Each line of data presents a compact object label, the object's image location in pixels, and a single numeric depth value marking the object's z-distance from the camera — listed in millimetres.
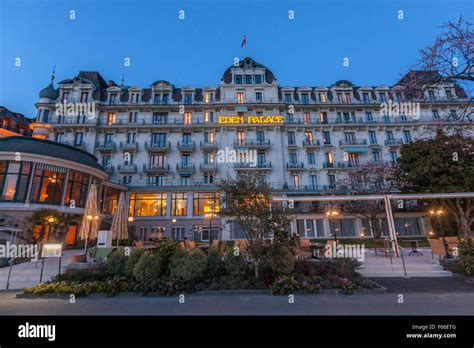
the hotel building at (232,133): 28406
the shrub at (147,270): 7730
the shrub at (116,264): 8594
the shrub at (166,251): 8484
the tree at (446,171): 17484
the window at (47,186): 17469
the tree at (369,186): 23828
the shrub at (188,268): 7652
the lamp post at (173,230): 26667
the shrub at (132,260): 8281
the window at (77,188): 19189
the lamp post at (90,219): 12837
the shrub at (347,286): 7203
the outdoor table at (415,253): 14359
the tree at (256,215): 8312
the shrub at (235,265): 8320
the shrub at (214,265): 8492
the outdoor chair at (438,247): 11592
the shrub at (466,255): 8836
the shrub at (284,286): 7246
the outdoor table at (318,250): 13028
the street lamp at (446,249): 11499
